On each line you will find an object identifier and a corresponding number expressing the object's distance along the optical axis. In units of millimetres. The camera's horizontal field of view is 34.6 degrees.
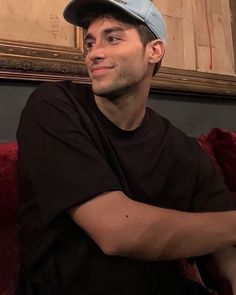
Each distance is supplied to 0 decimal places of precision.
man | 830
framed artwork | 1524
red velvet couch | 1128
